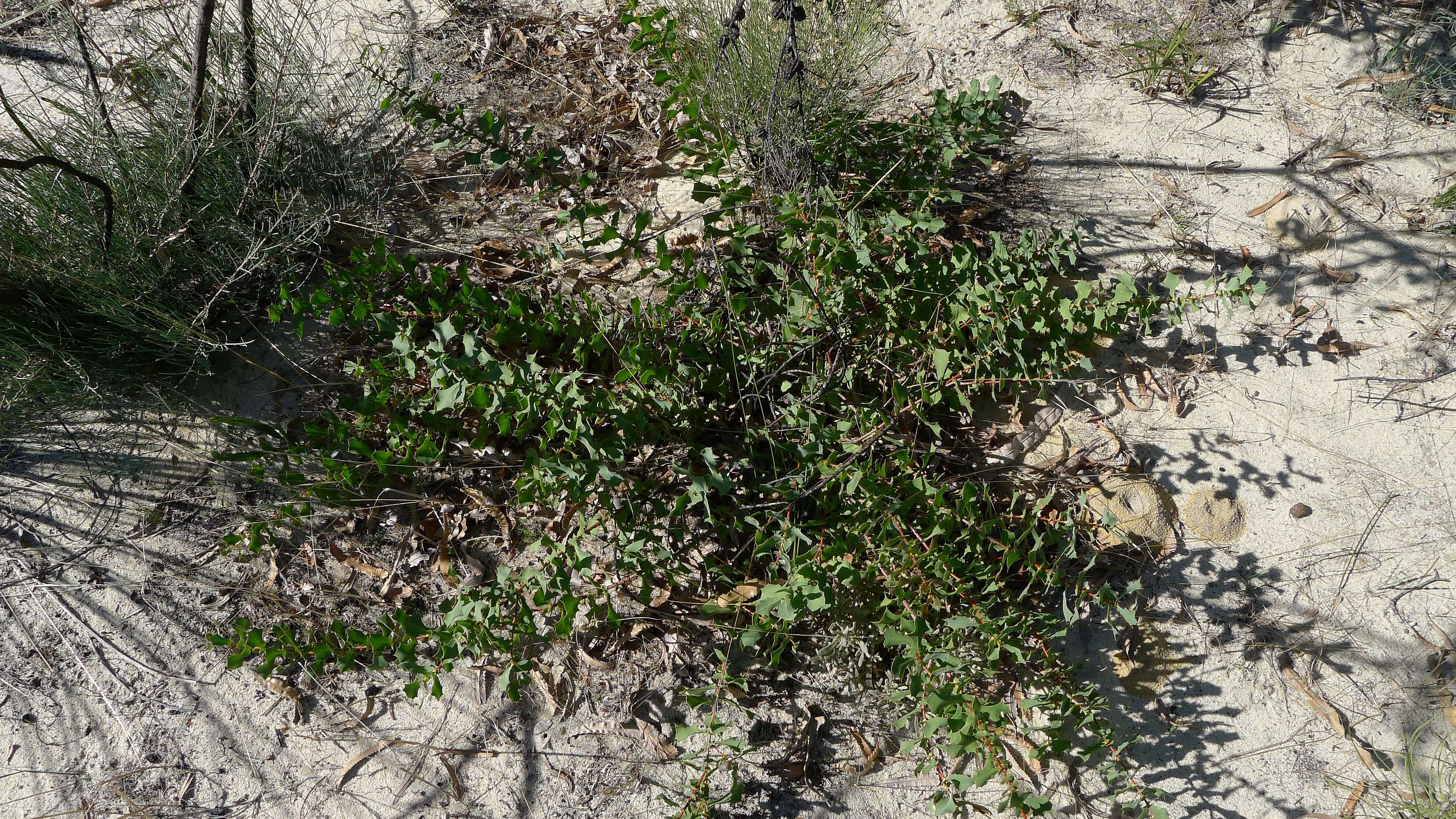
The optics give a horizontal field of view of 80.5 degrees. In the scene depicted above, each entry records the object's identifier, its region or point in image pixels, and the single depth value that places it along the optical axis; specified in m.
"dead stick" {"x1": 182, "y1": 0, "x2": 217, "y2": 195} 2.51
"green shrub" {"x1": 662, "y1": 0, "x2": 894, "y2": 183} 2.91
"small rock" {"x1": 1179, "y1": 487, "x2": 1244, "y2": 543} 2.57
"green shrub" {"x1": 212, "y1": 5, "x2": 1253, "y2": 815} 2.15
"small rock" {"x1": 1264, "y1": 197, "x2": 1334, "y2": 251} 2.93
